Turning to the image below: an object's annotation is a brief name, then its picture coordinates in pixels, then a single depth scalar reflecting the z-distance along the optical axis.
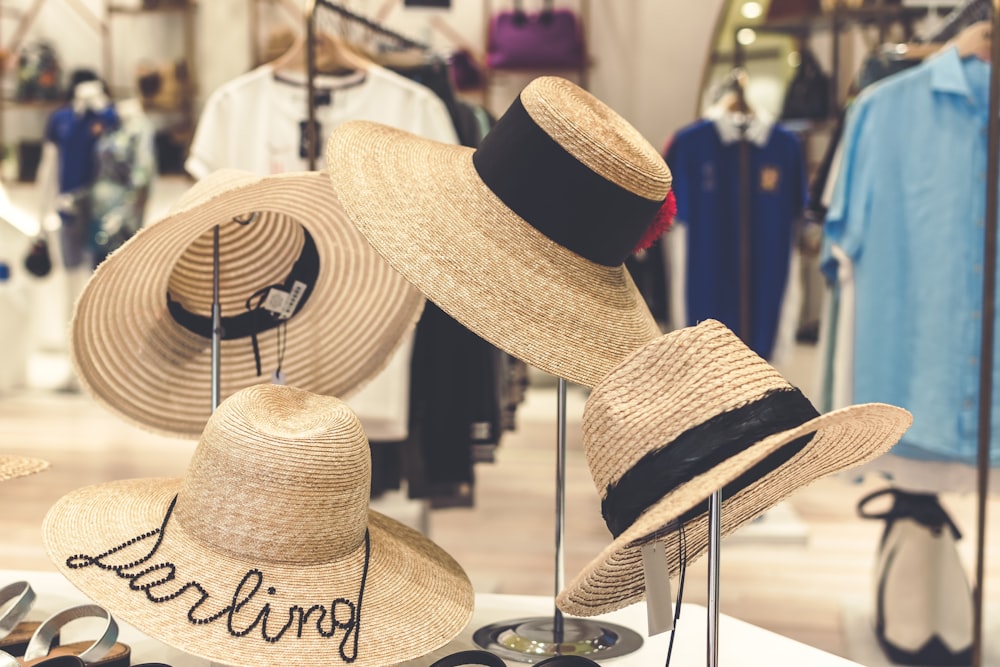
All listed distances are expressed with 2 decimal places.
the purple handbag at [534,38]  5.30
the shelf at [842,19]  3.88
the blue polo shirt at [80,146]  5.46
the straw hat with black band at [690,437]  0.91
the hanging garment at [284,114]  2.44
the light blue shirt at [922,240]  2.27
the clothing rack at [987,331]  1.87
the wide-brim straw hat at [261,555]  0.96
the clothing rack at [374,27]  2.40
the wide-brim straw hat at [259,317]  1.36
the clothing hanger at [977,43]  2.29
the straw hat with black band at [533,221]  1.06
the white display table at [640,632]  1.21
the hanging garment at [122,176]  5.36
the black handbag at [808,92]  4.09
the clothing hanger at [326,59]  2.49
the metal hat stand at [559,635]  1.23
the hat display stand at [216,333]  1.31
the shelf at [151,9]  5.97
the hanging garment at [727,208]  3.45
